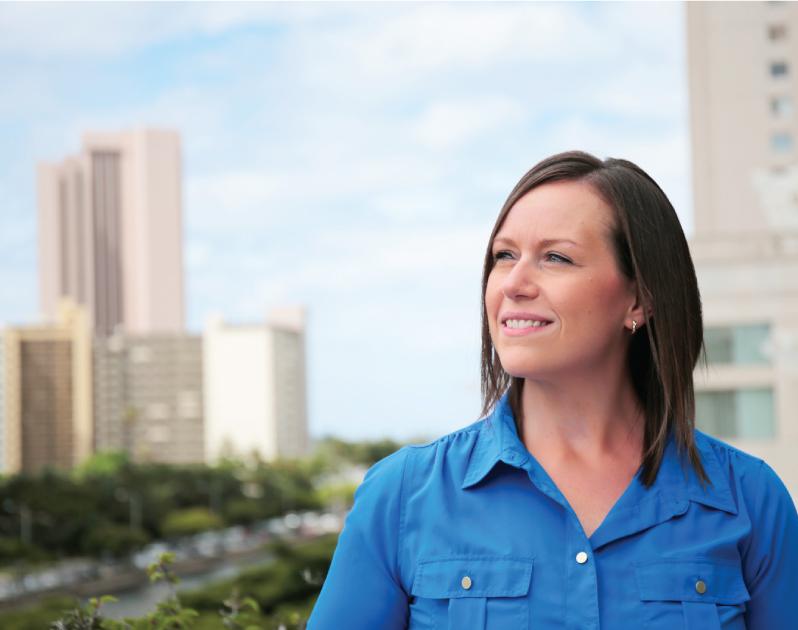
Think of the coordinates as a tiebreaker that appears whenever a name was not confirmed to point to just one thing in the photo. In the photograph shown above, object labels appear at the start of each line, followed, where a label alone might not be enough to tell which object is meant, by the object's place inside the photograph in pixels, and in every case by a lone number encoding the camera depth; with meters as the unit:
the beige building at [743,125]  19.91
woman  1.21
